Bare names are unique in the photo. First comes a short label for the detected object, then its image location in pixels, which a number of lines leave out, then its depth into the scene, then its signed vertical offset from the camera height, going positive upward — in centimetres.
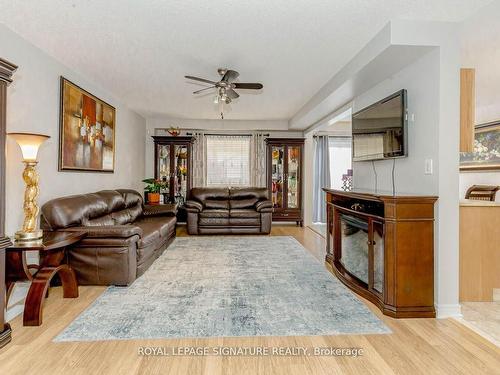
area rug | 218 -104
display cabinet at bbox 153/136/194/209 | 679 +50
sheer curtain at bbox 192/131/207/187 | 712 +65
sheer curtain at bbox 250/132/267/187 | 722 +64
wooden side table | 227 -69
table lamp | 248 +4
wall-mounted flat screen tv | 284 +62
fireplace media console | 240 -55
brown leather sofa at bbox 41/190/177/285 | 304 -62
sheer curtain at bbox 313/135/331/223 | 744 +31
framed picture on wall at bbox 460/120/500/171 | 512 +66
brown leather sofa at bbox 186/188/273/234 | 586 -65
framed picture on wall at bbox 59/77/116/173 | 355 +74
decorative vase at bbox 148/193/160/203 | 605 -23
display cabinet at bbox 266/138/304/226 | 695 +25
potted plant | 606 -7
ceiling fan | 343 +120
